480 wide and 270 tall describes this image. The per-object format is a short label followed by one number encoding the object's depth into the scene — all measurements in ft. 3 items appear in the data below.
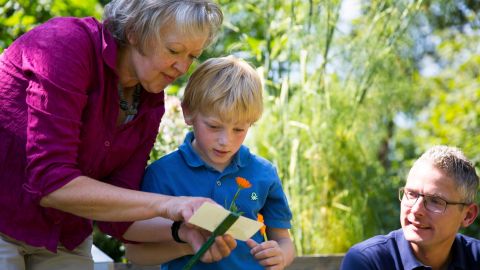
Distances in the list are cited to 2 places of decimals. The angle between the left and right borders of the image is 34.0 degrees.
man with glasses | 8.97
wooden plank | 11.43
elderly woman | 6.71
